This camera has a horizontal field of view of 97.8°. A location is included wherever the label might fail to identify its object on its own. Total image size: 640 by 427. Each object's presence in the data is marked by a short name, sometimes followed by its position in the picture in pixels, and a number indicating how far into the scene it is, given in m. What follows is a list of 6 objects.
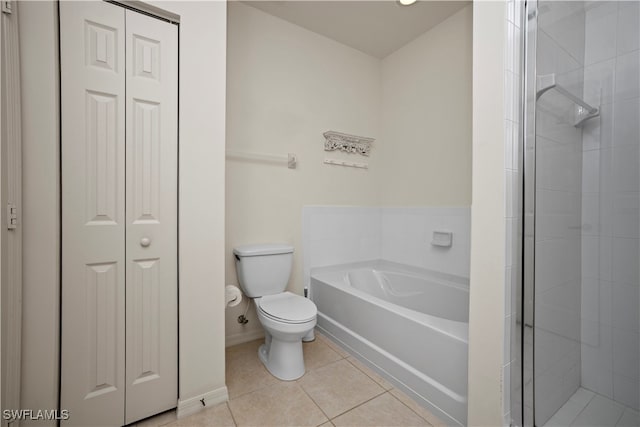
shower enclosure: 1.16
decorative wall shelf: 2.47
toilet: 1.62
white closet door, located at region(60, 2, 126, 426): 1.17
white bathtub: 1.35
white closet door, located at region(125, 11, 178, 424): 1.28
